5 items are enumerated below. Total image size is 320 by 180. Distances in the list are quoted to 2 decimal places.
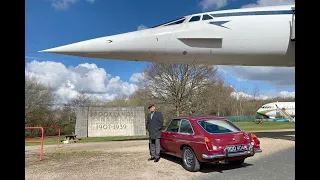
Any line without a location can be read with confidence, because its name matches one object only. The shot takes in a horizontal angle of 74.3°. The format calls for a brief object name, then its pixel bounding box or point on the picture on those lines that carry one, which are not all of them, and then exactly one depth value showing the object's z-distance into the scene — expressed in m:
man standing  6.48
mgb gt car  5.02
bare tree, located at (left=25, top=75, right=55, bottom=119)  27.64
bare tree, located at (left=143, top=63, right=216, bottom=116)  30.18
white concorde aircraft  9.09
